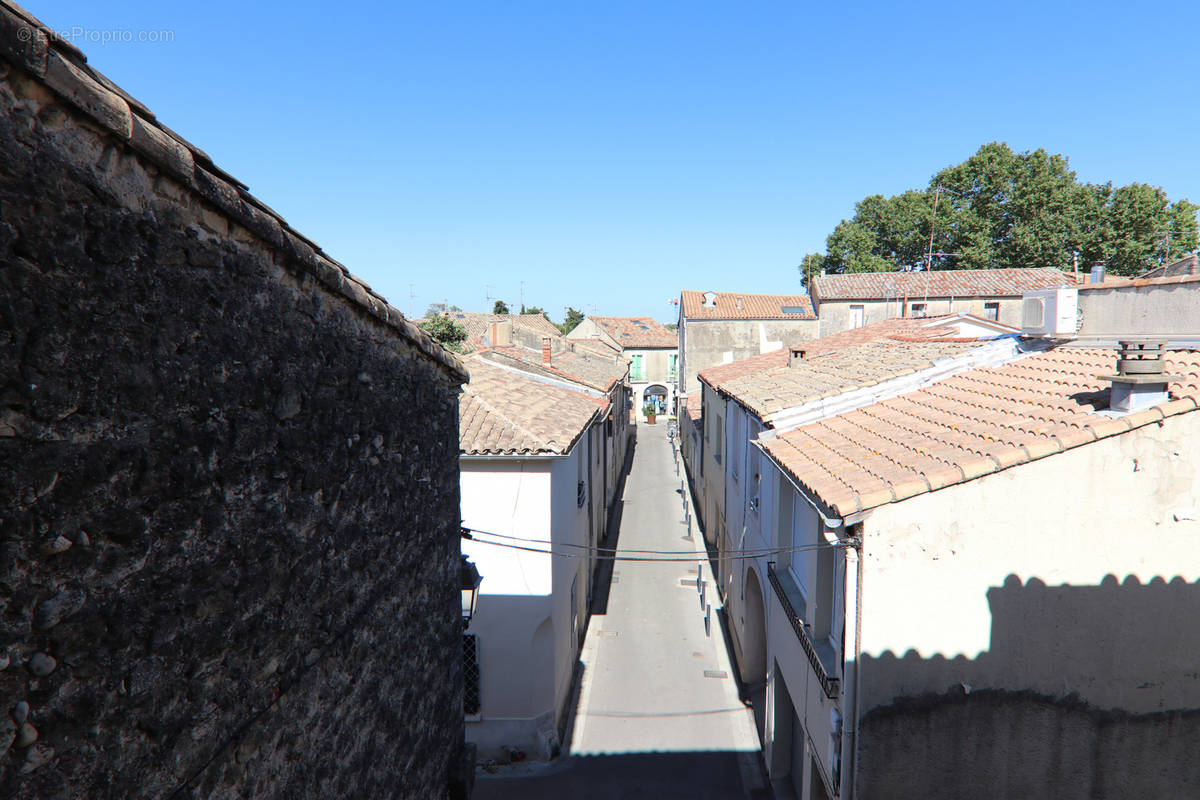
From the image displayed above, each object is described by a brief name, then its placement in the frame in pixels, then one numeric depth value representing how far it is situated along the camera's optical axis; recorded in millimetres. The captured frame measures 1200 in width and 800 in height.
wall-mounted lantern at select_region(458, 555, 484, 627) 6500
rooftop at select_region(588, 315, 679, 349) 51688
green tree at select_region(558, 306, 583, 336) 81438
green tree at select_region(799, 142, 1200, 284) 41094
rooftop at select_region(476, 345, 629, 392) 19484
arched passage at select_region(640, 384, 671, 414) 51969
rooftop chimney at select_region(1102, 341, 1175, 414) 5805
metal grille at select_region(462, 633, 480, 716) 10422
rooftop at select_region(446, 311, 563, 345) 49969
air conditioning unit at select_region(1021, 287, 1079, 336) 9484
